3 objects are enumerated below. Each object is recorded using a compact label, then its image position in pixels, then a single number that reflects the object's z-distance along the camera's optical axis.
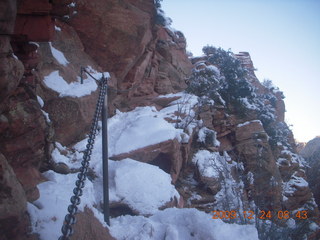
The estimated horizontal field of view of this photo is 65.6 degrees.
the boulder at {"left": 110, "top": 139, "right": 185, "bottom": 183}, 8.52
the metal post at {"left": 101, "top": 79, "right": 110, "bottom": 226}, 3.71
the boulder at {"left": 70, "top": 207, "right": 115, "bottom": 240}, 3.30
